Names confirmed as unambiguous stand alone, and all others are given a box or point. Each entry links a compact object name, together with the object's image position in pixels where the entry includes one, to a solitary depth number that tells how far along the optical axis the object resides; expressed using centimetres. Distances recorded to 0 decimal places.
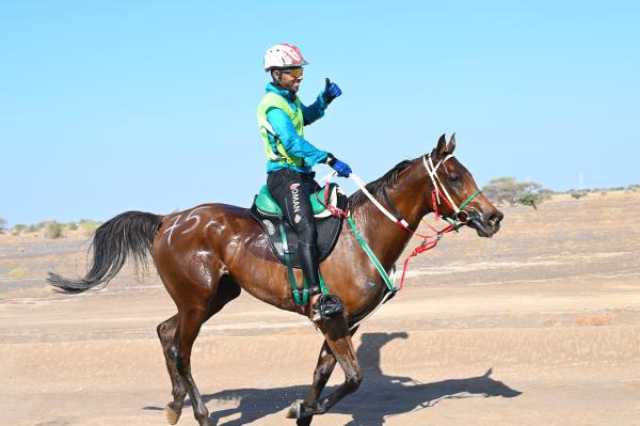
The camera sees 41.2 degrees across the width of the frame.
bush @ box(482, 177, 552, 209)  7186
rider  741
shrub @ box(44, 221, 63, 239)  5444
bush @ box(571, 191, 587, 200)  6270
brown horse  739
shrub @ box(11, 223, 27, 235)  6175
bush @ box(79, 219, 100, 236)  5698
